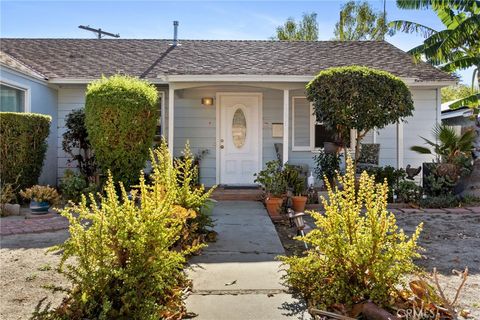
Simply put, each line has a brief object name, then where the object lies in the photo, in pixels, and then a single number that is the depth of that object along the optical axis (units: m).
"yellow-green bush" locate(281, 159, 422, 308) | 2.94
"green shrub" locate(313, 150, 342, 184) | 8.73
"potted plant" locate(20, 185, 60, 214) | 7.09
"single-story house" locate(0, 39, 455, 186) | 9.83
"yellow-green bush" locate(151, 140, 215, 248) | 4.34
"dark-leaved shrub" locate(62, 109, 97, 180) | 9.22
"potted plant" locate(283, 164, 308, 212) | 7.74
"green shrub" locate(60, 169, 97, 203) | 8.12
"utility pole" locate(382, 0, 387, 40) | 18.87
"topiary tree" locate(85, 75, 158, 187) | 7.81
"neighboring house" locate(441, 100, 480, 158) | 15.46
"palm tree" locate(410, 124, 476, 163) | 8.61
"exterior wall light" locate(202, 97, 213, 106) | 10.01
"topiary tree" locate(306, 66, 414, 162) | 7.45
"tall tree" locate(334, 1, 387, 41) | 25.09
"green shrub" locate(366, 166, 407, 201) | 8.45
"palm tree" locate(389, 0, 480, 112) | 10.37
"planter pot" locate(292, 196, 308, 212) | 7.45
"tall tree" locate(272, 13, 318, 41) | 26.55
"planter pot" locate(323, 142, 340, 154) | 8.42
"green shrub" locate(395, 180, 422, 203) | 8.27
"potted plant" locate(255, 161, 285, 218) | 7.21
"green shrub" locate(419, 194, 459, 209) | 7.97
